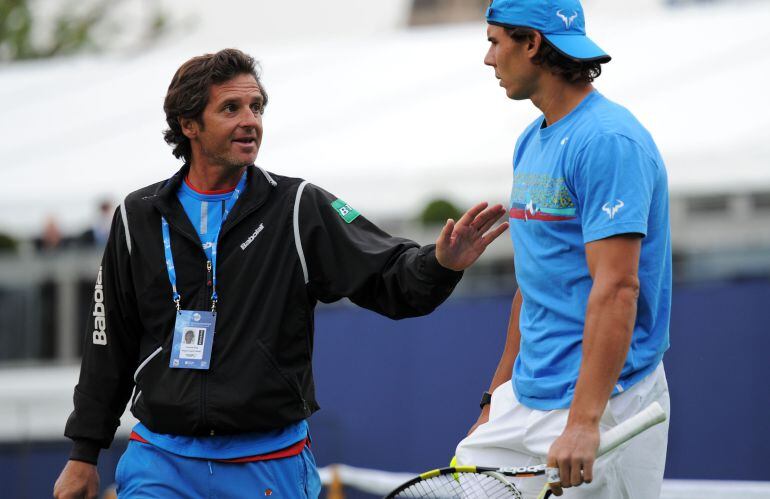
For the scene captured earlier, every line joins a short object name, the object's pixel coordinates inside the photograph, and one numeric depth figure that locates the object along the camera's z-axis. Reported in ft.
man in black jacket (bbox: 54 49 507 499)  25.36
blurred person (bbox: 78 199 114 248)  79.20
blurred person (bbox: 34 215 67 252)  80.84
